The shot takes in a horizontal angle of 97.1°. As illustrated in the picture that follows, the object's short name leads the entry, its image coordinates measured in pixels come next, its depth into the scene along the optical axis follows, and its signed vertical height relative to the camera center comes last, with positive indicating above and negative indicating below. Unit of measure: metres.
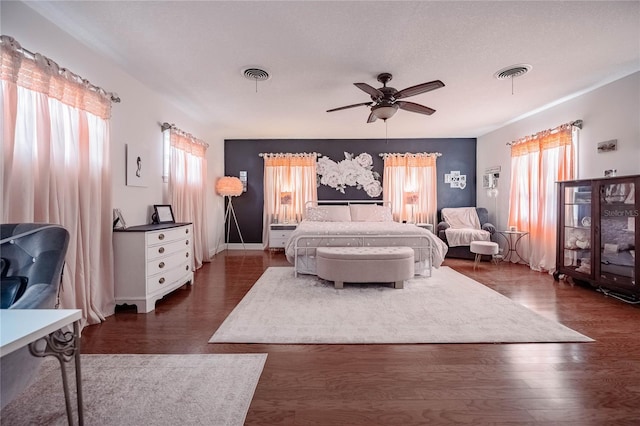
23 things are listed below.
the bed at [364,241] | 3.90 -0.46
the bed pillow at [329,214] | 5.46 -0.12
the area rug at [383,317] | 2.24 -1.01
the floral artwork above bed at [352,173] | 6.25 +0.78
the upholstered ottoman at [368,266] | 3.38 -0.70
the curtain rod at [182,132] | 3.80 +1.11
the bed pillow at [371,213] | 5.46 -0.10
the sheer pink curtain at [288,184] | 6.22 +0.53
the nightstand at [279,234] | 5.92 -0.55
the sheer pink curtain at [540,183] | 4.04 +0.42
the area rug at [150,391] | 1.42 -1.05
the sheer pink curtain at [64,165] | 1.91 +0.33
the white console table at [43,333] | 0.78 -0.37
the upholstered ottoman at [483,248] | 4.57 -0.64
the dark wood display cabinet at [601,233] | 3.01 -0.29
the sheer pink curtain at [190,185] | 4.03 +0.36
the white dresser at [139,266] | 2.80 -0.59
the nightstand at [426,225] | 5.72 -0.34
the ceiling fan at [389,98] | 2.80 +1.18
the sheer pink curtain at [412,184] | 6.18 +0.53
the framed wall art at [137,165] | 3.16 +0.49
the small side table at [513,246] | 4.93 -0.68
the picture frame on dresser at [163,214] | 3.53 -0.08
